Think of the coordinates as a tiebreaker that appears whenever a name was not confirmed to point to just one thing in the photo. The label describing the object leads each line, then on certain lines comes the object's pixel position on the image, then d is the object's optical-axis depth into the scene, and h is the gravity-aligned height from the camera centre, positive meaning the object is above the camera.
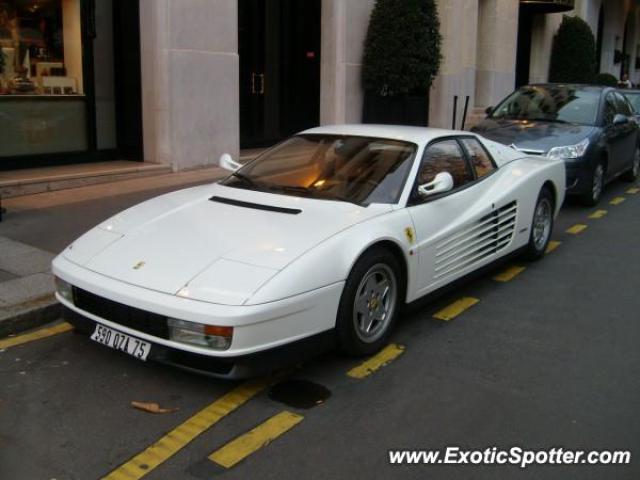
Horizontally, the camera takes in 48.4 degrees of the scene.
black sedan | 9.32 -0.51
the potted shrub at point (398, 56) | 14.20 +0.68
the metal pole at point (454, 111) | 16.33 -0.46
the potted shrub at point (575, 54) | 24.30 +1.28
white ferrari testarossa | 3.78 -0.97
